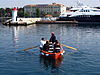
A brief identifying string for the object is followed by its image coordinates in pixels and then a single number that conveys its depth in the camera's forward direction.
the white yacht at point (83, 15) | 97.88
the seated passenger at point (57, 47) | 21.84
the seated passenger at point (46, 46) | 22.71
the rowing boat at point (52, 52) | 21.45
